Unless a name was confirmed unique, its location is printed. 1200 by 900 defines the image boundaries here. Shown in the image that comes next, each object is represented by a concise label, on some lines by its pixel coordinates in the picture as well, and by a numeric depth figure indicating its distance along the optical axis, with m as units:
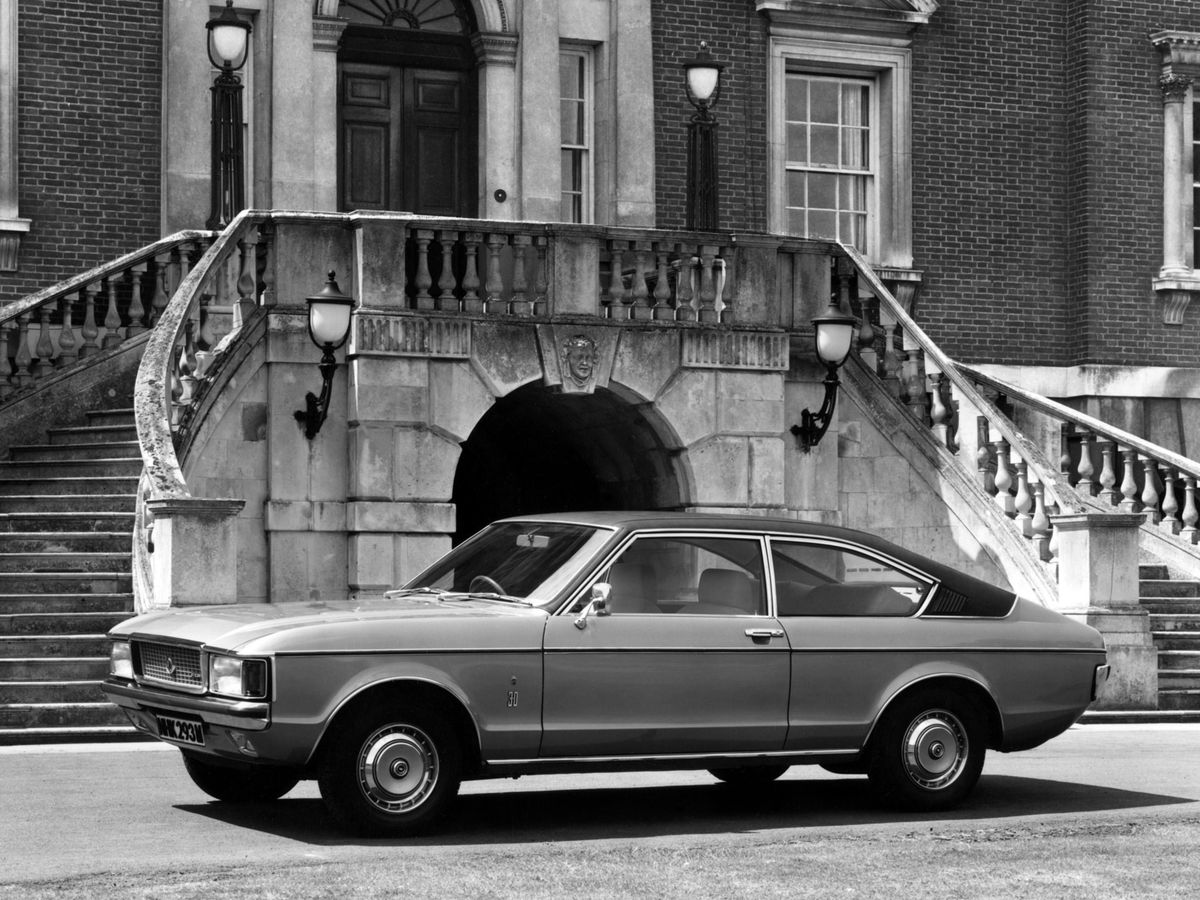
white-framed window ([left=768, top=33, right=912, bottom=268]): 22.84
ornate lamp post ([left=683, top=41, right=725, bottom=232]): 21.08
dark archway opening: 18.05
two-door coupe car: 9.09
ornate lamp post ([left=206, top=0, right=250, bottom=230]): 18.06
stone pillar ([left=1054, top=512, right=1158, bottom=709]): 15.94
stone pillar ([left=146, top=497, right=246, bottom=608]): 13.64
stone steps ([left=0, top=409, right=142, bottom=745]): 13.76
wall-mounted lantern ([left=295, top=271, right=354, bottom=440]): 15.93
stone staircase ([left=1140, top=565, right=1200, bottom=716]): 16.23
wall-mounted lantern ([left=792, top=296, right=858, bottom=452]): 17.44
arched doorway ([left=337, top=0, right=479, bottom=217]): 21.17
